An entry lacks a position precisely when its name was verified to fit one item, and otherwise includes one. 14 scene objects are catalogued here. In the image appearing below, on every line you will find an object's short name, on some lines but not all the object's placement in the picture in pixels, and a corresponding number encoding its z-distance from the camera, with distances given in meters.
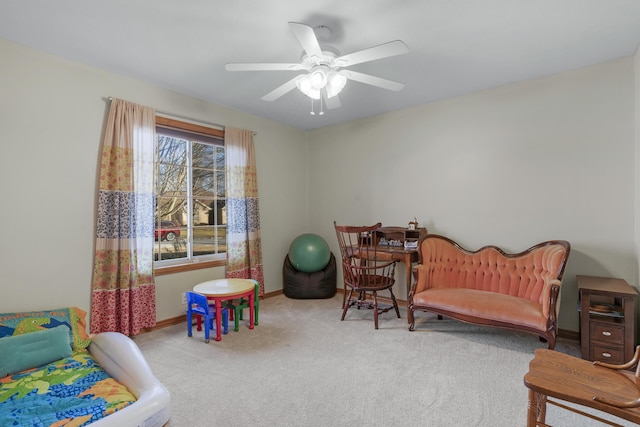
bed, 1.51
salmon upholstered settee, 2.60
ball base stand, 4.36
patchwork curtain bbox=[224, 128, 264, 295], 3.94
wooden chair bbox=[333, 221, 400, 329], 3.29
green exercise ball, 4.34
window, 3.51
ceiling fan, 1.95
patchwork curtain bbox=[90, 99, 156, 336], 2.88
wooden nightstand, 2.36
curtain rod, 3.37
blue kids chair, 2.92
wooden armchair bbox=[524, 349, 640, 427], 1.29
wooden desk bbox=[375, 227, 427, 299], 3.47
